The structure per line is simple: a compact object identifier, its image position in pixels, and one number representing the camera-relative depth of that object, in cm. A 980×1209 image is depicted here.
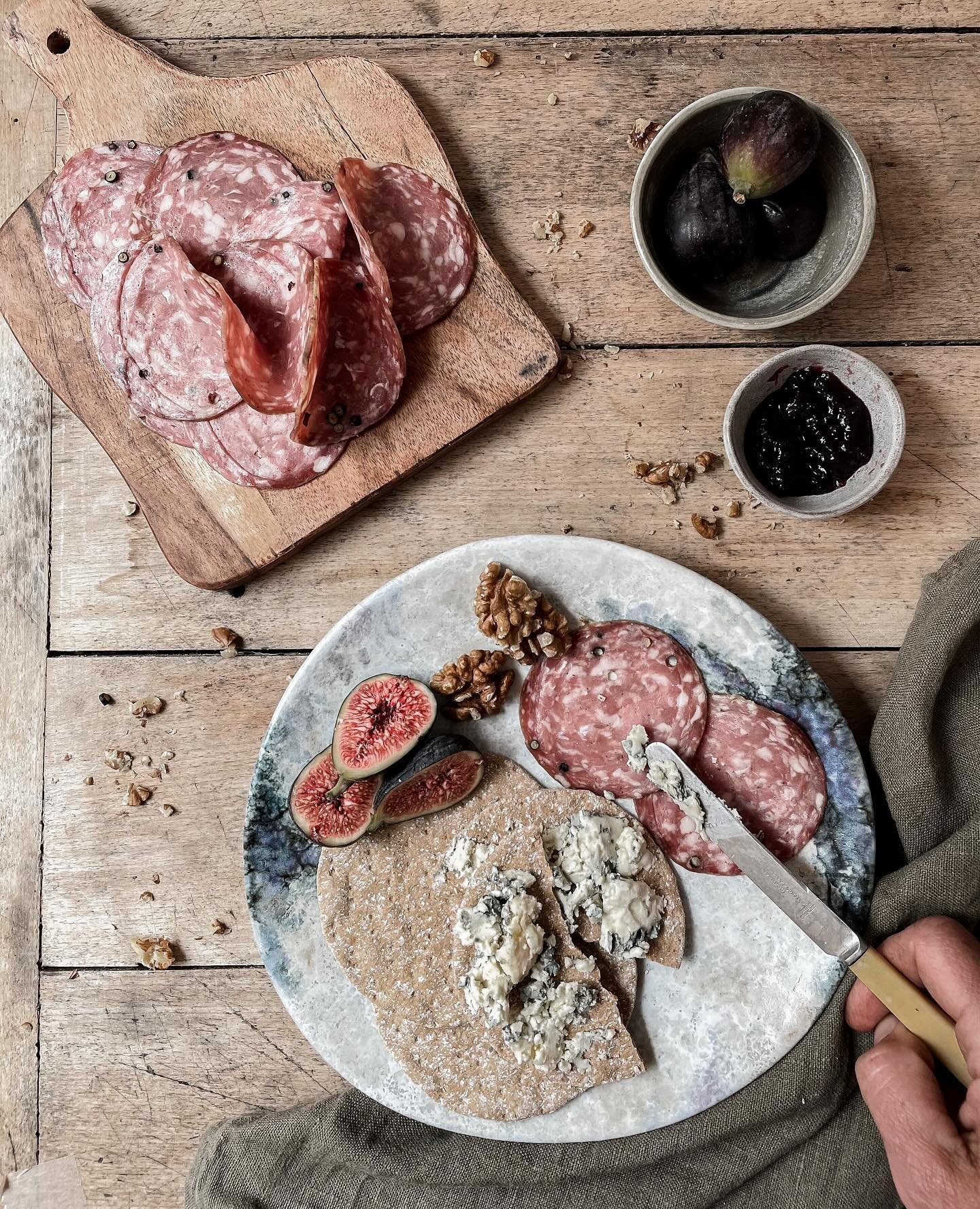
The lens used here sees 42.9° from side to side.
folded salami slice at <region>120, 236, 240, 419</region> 53
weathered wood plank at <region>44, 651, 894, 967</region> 56
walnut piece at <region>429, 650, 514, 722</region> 53
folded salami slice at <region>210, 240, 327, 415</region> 51
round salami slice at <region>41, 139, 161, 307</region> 54
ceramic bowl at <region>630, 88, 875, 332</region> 51
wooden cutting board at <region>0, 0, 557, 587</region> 54
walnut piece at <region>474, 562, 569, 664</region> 52
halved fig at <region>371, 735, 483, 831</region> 52
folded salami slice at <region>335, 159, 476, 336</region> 53
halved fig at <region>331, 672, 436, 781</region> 52
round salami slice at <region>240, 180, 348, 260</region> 53
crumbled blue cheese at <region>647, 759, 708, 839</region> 52
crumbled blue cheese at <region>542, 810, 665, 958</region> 52
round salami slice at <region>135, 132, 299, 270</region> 54
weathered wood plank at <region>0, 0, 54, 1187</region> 56
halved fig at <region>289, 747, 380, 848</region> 52
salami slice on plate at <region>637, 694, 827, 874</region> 52
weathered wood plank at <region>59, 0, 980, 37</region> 55
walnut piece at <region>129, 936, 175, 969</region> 56
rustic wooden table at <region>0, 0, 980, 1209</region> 55
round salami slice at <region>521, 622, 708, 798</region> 53
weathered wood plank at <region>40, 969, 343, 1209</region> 56
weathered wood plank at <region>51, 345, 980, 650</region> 55
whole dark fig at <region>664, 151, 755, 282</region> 51
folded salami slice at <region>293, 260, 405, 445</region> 52
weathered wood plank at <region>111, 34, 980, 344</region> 55
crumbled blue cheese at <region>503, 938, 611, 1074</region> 51
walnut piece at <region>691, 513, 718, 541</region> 54
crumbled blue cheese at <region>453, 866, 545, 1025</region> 51
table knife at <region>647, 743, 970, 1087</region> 49
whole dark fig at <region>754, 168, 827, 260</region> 52
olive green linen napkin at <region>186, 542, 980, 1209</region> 52
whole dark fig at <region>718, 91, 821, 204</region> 49
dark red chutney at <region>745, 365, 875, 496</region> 52
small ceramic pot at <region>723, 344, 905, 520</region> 51
